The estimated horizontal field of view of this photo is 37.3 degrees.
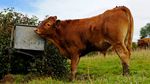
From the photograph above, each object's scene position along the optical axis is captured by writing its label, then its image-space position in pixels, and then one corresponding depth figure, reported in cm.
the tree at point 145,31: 5461
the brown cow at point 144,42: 2243
